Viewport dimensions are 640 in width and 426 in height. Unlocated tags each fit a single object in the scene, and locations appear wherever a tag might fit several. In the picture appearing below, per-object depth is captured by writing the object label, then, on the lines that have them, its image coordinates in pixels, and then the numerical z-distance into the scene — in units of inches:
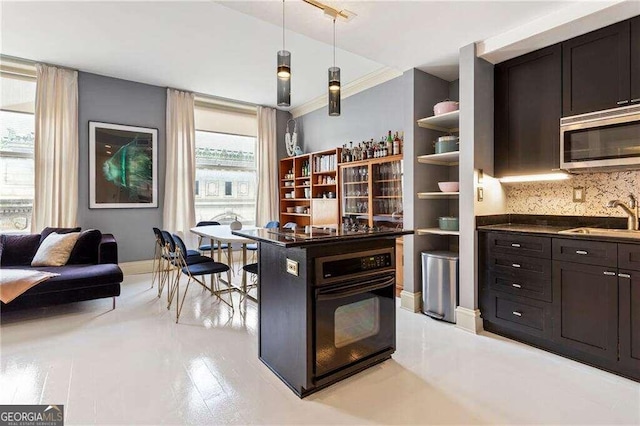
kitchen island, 75.5
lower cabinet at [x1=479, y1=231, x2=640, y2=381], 85.1
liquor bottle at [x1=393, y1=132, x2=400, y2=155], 158.1
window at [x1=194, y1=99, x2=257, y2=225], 231.1
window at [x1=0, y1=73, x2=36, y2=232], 170.2
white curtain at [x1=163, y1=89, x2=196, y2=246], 210.2
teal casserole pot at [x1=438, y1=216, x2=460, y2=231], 130.3
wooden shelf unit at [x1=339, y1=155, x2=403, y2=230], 164.2
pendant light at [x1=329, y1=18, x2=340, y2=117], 98.3
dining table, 133.6
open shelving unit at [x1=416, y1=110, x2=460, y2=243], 131.3
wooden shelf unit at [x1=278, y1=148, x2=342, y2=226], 201.8
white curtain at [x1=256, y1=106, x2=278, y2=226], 246.7
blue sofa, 125.8
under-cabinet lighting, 112.3
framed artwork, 190.2
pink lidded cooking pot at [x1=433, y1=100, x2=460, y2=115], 129.3
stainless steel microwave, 92.4
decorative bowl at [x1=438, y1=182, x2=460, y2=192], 129.6
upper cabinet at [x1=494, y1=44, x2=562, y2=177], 109.1
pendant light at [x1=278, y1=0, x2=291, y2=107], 88.4
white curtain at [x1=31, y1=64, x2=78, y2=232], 172.7
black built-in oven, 77.0
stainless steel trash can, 125.3
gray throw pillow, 146.2
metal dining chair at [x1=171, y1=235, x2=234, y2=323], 131.0
